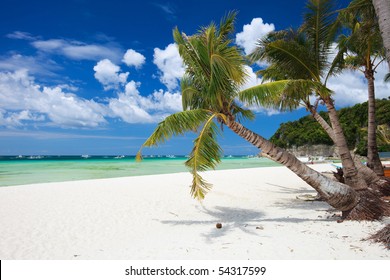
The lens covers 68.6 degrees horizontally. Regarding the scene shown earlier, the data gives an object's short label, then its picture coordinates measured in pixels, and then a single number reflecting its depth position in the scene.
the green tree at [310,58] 7.68
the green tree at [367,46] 8.20
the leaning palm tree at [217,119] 5.70
